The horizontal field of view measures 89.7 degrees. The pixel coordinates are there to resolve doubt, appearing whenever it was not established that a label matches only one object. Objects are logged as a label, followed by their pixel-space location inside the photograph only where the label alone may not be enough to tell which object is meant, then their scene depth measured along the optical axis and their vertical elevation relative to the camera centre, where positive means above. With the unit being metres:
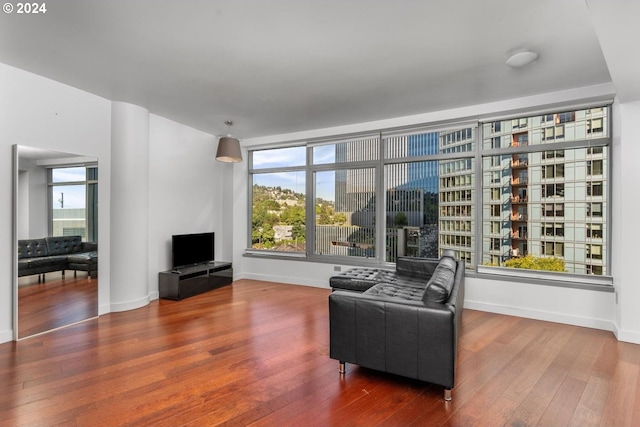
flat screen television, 5.16 -0.60
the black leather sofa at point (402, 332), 2.23 -0.89
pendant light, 4.64 +0.92
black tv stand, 4.88 -1.07
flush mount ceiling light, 2.98 +1.46
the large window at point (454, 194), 3.98 +0.27
